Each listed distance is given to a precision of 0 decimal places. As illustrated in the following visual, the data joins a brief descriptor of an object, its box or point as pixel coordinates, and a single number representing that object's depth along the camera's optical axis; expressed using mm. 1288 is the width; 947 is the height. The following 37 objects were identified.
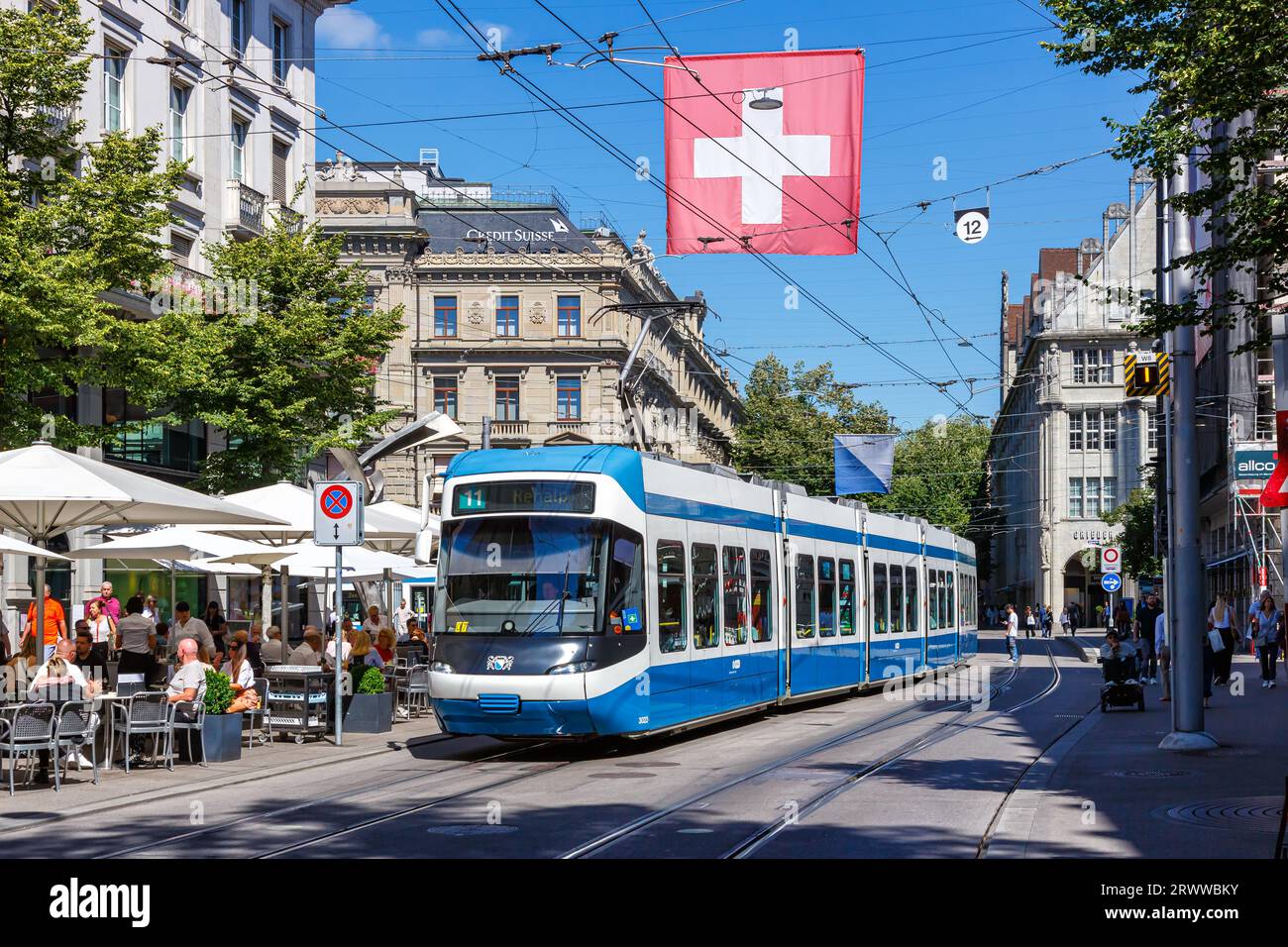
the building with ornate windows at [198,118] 34062
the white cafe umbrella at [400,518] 25969
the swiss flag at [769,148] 18578
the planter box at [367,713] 20156
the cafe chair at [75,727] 13875
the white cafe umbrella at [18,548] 17172
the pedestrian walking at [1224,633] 29000
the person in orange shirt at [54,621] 24031
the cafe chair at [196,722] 15773
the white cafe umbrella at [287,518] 21750
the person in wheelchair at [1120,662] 23941
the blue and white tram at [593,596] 15789
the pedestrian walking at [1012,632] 49778
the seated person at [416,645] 26531
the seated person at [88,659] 18500
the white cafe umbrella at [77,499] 15984
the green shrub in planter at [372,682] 20391
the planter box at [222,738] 16141
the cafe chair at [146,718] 15266
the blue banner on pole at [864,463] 42469
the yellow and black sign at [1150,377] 18141
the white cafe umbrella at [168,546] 22516
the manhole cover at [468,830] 10680
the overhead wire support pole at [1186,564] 16594
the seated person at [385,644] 24453
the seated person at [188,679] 16266
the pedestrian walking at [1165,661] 24891
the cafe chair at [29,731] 13461
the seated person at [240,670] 17972
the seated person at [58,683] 15336
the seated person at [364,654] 23344
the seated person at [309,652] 20797
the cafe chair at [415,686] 22938
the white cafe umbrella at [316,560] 23719
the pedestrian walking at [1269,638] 30625
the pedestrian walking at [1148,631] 29047
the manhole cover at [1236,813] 10820
